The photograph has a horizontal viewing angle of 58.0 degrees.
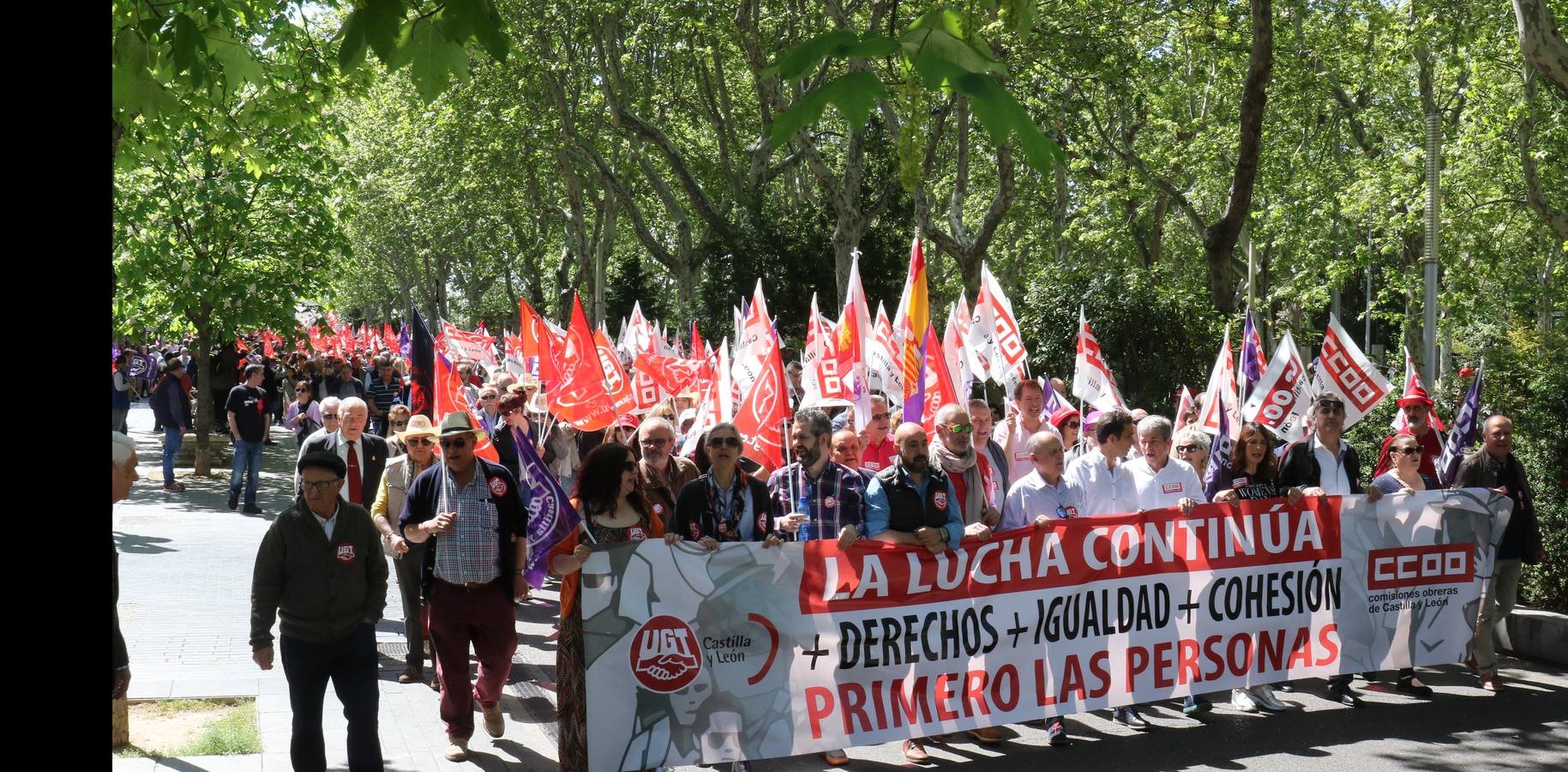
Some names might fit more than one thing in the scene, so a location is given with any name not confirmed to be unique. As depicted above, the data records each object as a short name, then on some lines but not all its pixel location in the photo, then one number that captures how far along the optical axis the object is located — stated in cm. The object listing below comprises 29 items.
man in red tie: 955
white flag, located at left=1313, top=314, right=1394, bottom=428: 967
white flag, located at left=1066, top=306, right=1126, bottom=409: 1207
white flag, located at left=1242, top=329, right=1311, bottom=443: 968
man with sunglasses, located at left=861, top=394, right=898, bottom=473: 983
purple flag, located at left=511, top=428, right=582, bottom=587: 656
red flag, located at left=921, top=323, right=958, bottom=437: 1001
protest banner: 634
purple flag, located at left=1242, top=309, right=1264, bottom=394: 1130
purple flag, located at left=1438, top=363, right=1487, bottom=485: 924
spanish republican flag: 1111
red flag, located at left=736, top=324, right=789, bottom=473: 916
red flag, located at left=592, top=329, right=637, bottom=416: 1212
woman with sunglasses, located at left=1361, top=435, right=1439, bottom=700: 820
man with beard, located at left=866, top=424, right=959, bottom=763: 684
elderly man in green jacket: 576
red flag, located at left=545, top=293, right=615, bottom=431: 1158
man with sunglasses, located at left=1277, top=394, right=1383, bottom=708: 809
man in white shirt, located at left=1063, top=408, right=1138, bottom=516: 761
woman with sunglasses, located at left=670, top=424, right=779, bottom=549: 674
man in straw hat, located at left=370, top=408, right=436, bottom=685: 821
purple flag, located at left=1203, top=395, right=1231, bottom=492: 873
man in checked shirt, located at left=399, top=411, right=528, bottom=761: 673
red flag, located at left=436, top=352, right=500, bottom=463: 1053
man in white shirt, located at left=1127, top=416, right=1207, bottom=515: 762
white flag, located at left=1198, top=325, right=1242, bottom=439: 1059
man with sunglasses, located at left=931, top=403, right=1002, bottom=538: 736
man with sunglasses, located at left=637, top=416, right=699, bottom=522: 735
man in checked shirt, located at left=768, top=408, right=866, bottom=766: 702
